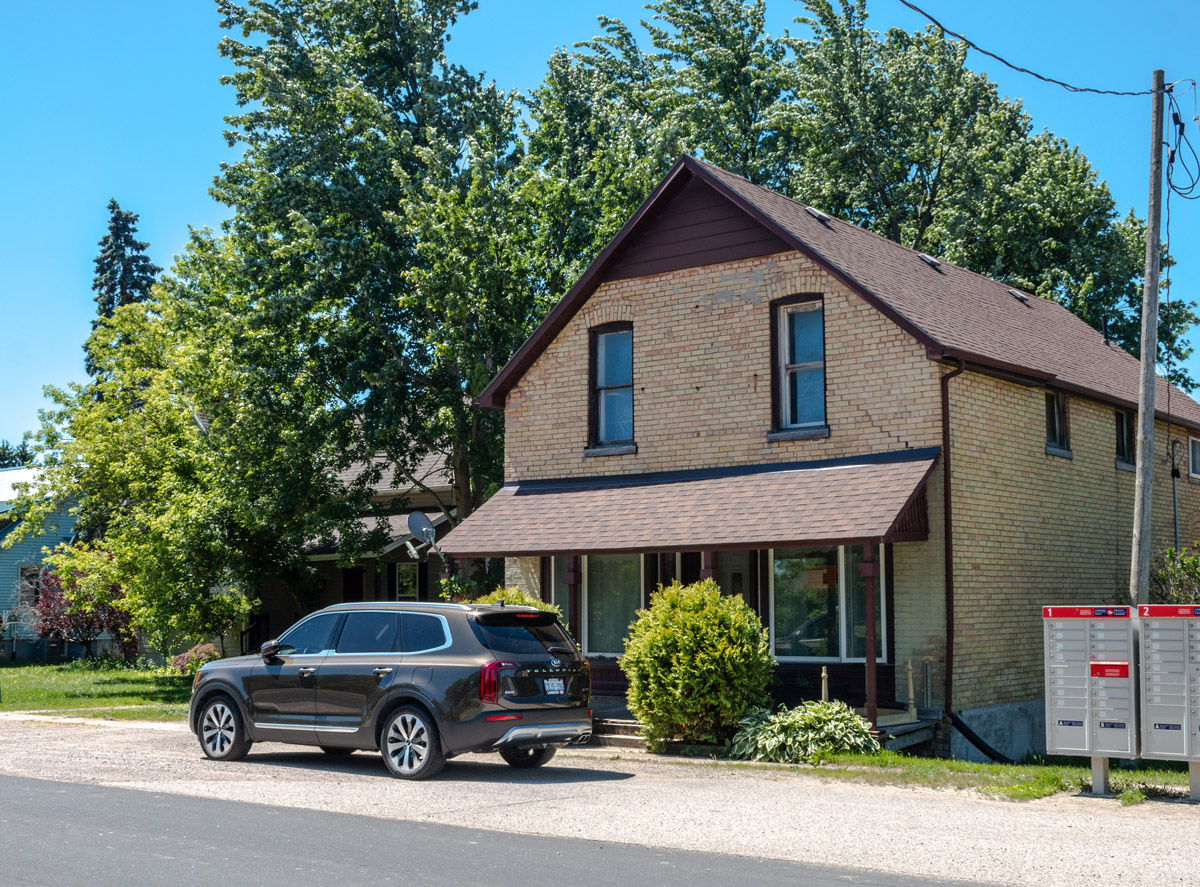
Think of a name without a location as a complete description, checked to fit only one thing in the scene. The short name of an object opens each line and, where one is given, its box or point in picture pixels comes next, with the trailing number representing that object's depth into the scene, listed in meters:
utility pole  13.98
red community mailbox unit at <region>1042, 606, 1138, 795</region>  11.28
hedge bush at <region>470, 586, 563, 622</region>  15.96
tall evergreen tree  60.94
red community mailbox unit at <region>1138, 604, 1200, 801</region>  10.94
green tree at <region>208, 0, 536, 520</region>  24.09
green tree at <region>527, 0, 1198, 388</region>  28.78
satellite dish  19.20
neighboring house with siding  40.38
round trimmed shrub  14.67
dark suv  11.99
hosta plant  14.04
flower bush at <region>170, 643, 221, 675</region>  29.50
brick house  16.05
